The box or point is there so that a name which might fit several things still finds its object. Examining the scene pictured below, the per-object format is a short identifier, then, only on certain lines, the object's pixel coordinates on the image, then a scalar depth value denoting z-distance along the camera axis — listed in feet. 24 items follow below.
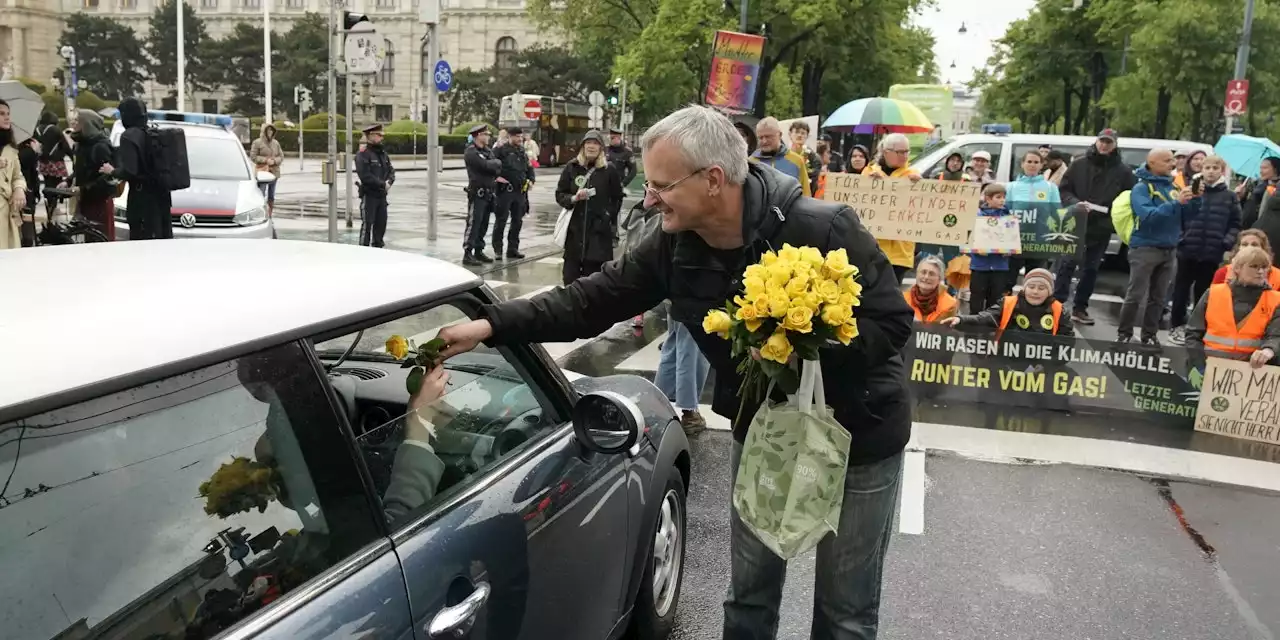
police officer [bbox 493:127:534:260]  46.14
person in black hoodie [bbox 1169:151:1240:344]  33.01
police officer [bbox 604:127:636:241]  41.52
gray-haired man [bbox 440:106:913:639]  7.87
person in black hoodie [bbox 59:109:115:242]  34.83
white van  45.06
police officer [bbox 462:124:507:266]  44.27
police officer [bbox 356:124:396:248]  43.50
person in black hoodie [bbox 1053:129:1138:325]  37.06
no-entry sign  130.52
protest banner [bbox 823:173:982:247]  28.55
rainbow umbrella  52.08
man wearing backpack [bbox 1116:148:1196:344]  31.42
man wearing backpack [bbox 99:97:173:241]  32.58
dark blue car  4.91
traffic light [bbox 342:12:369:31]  44.34
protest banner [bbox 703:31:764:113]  59.57
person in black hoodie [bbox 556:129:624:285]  30.53
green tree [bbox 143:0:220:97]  242.58
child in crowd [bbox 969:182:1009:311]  31.60
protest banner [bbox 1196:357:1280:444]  21.52
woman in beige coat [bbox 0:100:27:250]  30.89
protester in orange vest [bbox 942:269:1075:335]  24.43
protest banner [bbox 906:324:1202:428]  22.81
